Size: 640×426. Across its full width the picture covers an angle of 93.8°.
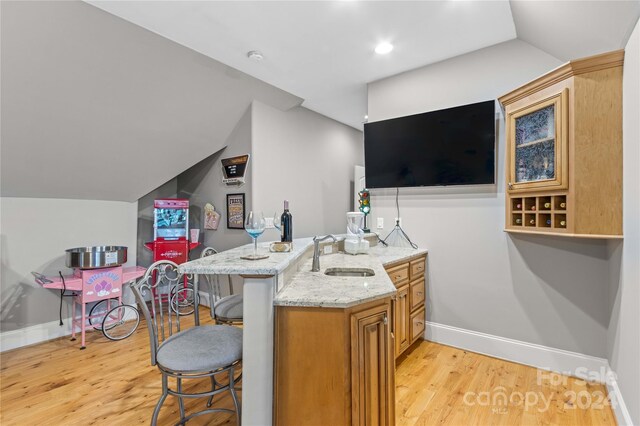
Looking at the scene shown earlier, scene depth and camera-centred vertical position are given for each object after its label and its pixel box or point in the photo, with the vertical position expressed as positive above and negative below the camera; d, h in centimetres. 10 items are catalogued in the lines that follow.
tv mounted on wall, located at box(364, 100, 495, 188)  268 +63
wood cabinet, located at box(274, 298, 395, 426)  140 -74
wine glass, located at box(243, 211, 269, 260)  177 -7
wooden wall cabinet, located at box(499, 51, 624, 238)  190 +44
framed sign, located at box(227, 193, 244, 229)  375 +3
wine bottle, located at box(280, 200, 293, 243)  207 -10
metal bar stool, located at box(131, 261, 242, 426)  142 -70
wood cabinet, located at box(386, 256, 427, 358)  242 -79
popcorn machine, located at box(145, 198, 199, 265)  377 -23
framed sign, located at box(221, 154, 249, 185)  372 +57
